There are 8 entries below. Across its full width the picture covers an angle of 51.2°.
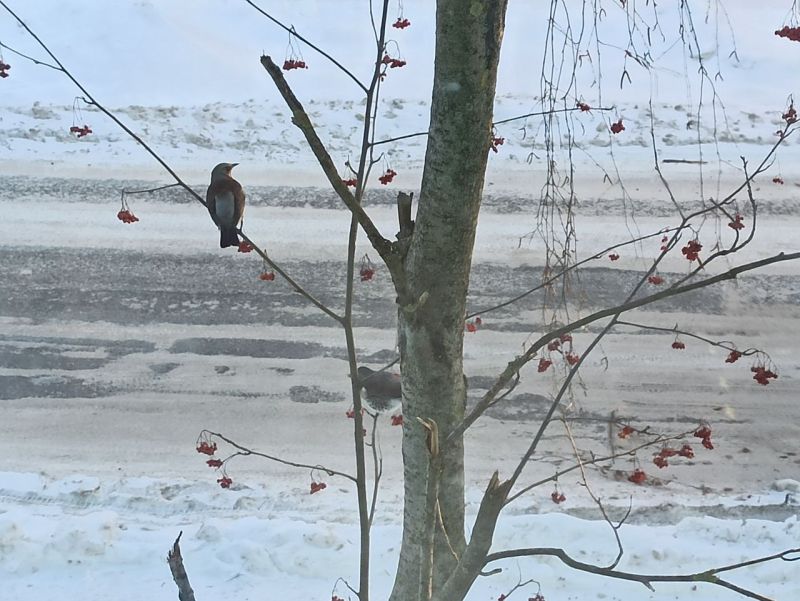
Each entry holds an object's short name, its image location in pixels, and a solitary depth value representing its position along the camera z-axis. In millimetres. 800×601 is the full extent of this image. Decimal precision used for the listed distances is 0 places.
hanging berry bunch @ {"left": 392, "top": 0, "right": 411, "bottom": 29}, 3911
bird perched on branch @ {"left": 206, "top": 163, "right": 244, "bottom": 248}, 3811
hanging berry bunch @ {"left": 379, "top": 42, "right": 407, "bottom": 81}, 2793
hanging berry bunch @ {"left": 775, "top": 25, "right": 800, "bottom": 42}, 3570
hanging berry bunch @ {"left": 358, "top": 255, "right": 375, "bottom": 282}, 3598
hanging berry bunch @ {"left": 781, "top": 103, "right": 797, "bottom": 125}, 3135
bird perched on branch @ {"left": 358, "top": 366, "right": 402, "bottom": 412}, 4883
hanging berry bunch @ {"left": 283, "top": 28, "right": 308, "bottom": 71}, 3812
